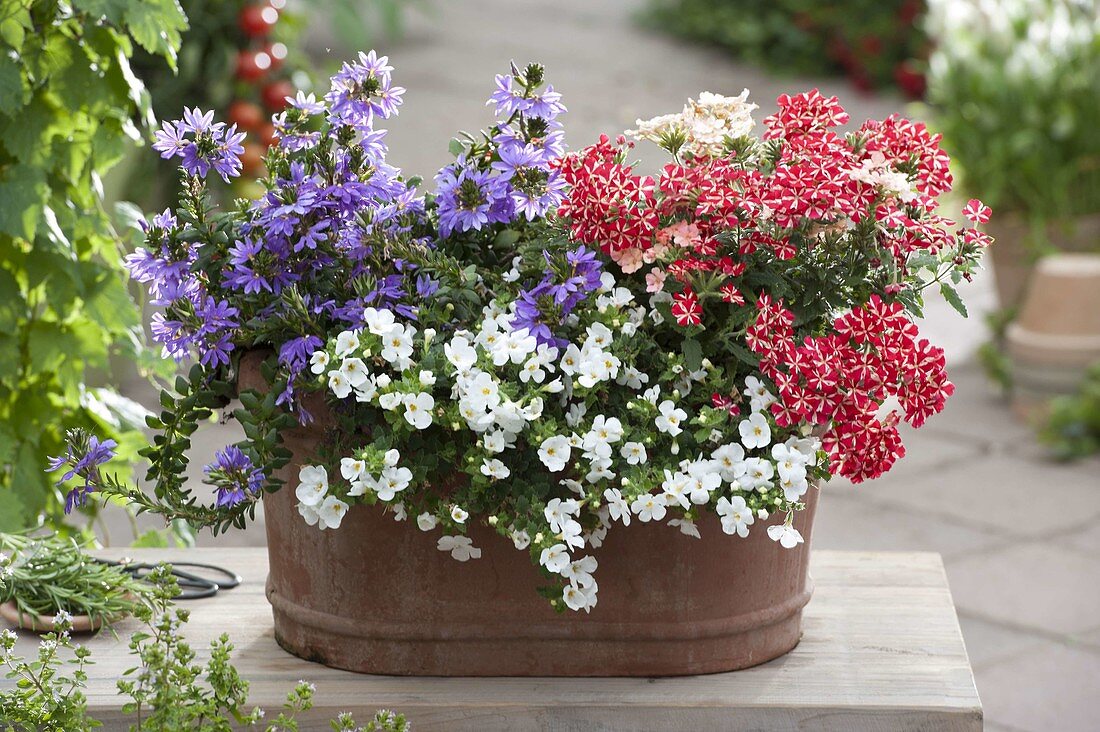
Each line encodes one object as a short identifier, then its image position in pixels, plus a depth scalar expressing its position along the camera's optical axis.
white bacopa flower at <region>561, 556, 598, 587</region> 2.50
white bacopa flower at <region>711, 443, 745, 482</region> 2.51
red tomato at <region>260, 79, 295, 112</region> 6.02
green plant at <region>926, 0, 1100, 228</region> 5.68
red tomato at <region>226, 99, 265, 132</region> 5.78
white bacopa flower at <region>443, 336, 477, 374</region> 2.50
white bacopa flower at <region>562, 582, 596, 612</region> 2.50
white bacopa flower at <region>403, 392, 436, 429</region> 2.48
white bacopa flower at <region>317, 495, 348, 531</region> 2.51
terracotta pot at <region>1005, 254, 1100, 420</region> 5.35
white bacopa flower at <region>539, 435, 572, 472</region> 2.48
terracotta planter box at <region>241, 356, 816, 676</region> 2.58
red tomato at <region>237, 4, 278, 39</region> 5.97
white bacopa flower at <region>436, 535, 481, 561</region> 2.56
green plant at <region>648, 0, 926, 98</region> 10.72
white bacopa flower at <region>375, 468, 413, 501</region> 2.49
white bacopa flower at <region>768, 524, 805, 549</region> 2.48
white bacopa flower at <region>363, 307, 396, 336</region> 2.51
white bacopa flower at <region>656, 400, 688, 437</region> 2.50
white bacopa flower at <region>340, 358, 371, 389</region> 2.49
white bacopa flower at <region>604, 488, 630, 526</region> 2.49
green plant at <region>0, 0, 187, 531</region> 2.89
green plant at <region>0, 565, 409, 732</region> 2.47
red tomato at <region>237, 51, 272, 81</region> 5.96
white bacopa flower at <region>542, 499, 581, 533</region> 2.49
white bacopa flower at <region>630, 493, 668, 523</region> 2.49
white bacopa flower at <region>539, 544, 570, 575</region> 2.47
